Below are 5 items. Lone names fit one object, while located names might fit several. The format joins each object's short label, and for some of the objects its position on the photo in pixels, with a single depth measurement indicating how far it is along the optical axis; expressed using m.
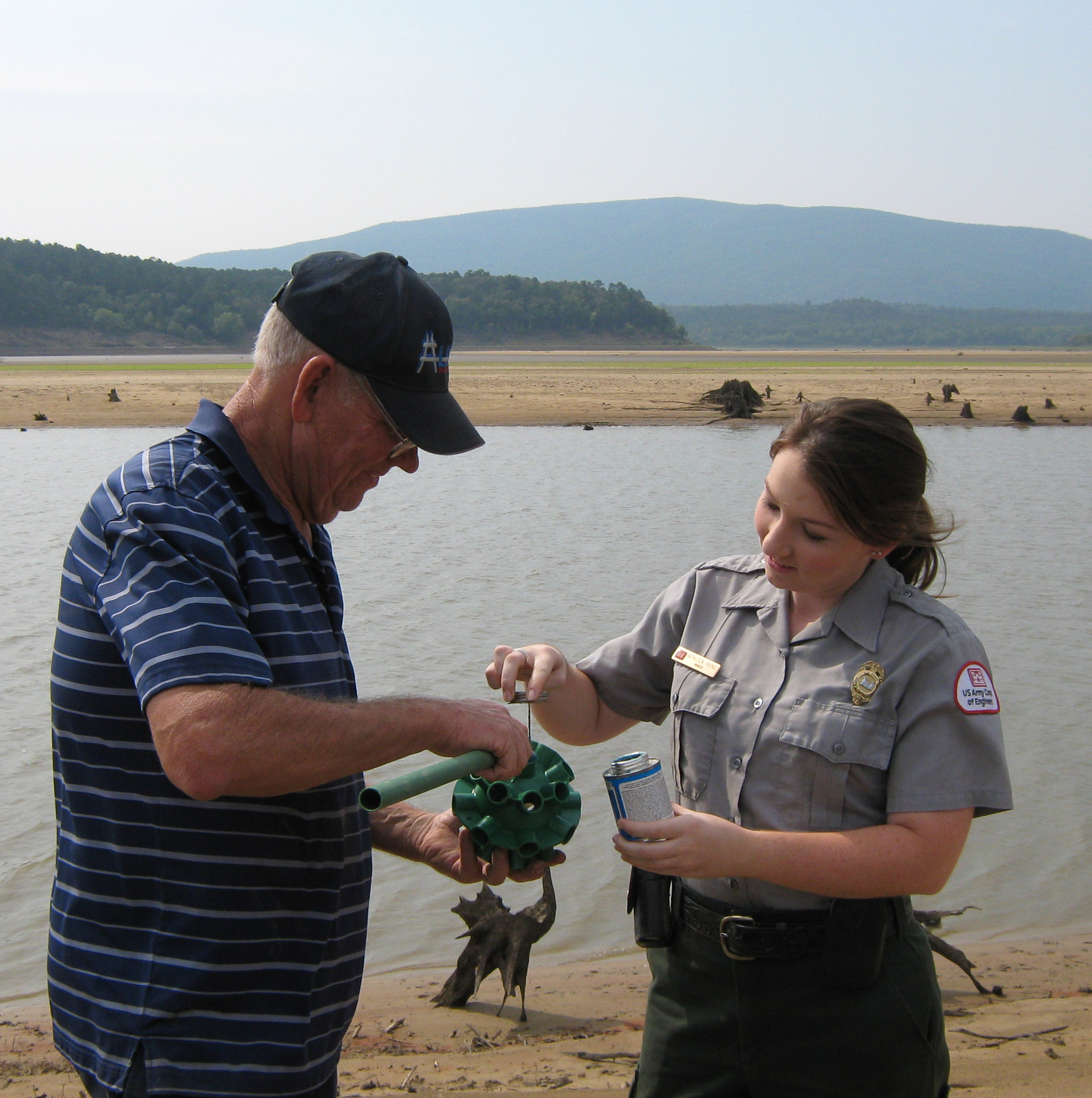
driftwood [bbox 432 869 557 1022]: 4.59
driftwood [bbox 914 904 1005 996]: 4.74
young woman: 2.18
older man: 1.77
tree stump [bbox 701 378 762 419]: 29.80
